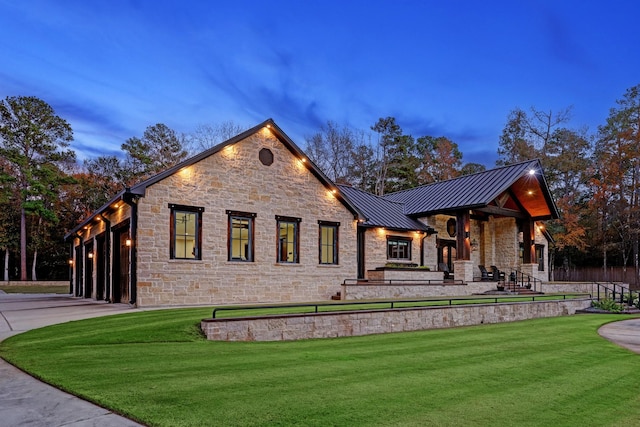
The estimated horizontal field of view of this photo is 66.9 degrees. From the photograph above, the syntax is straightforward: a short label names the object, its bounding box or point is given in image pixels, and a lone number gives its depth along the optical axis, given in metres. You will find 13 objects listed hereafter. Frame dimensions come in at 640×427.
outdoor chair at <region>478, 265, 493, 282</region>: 27.55
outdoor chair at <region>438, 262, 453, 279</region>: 26.96
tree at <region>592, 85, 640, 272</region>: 41.59
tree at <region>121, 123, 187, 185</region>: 49.94
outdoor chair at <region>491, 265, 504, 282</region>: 28.22
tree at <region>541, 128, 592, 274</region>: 42.75
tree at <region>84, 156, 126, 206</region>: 49.75
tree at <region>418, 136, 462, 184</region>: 53.19
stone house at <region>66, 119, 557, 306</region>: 16.86
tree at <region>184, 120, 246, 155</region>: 45.31
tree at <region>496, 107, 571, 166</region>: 50.41
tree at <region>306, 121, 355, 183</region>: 47.22
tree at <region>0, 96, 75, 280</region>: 44.59
